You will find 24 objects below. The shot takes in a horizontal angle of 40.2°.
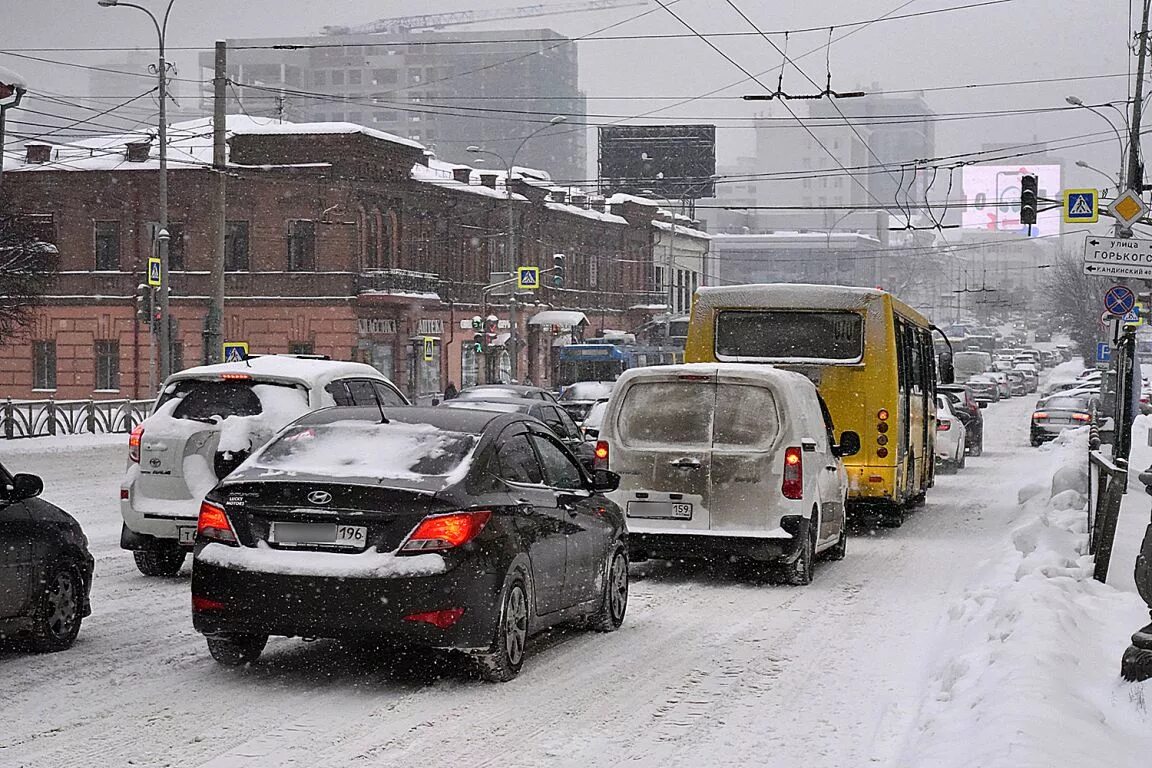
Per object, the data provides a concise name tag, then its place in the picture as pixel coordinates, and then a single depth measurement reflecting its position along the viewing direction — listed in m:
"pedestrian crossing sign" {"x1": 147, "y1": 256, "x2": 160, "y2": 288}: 38.16
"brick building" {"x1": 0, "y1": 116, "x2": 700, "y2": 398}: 56.31
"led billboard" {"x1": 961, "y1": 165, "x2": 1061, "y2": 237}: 125.81
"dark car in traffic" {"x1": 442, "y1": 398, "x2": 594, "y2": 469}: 22.30
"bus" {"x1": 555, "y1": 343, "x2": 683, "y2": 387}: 56.38
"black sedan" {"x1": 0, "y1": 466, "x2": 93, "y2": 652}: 8.49
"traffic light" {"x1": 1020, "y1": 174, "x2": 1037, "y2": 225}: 33.22
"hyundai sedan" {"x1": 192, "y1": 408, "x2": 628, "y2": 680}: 7.86
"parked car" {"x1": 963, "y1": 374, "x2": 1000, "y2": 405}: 70.56
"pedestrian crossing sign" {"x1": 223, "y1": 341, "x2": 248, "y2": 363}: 30.81
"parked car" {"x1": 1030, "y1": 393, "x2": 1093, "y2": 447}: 40.25
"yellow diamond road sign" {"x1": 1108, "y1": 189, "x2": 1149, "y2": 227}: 21.09
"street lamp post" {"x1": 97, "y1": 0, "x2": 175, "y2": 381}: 35.31
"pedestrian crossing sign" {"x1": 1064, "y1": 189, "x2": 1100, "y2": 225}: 29.80
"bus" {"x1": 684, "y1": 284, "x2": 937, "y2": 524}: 17.36
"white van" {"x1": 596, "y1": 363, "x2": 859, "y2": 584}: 12.84
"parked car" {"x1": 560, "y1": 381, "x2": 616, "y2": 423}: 36.50
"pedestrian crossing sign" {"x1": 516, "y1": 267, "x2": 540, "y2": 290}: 54.81
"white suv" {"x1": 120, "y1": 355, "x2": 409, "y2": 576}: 12.10
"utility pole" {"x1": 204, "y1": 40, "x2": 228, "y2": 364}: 29.95
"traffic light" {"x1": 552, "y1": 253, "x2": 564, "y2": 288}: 53.16
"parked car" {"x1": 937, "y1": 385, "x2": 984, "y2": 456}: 34.36
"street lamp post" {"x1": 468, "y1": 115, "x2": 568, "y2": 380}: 56.22
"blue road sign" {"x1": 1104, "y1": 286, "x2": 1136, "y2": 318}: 24.31
